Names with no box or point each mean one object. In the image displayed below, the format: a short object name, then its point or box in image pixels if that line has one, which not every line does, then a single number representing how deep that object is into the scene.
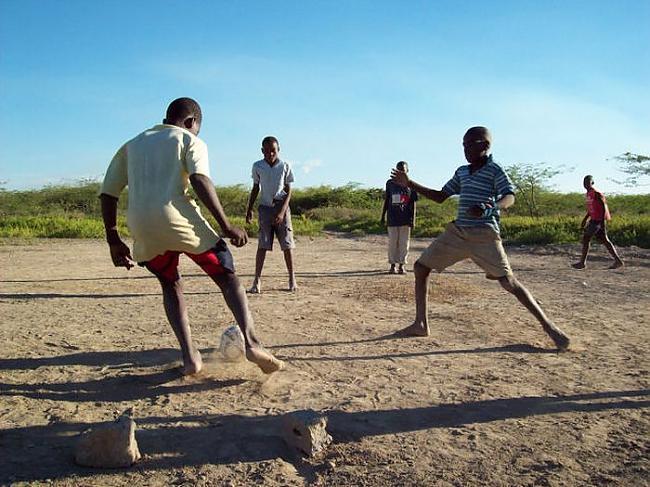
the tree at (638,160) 20.17
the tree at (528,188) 26.67
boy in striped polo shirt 4.26
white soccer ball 3.98
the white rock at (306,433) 2.60
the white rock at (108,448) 2.46
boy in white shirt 6.74
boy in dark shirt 9.01
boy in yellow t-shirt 3.24
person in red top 9.75
